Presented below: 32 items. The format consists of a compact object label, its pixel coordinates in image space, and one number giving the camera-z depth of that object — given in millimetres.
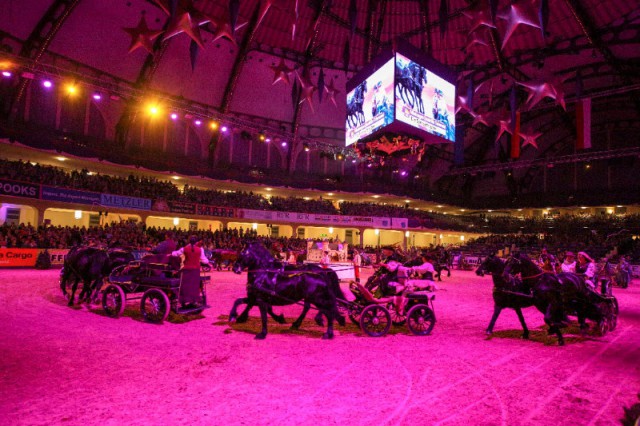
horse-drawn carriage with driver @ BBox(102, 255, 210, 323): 8172
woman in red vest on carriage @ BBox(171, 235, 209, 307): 8211
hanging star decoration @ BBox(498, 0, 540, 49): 11375
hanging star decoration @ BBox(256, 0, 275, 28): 12164
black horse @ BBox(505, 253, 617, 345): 7574
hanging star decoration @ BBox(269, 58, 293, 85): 19303
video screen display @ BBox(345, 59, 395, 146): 16031
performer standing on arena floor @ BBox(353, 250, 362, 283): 13859
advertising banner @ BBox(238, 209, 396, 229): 35719
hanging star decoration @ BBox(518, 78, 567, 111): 17406
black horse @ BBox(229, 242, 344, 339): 7449
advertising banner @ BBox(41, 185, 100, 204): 23581
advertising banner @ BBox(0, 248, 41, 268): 18541
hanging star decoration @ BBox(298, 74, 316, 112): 19203
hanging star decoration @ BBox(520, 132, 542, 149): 25125
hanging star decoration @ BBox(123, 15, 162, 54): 15594
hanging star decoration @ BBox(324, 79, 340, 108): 23053
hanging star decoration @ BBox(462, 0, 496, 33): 12219
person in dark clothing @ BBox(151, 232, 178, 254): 8897
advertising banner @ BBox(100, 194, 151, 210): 26219
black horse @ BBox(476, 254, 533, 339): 7793
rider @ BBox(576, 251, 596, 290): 9906
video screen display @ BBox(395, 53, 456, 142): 15977
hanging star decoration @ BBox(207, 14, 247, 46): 12962
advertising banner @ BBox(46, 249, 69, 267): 19994
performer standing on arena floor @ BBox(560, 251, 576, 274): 10402
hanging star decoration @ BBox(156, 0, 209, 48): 12805
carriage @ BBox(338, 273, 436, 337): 7848
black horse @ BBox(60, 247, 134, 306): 9242
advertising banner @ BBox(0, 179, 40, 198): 21359
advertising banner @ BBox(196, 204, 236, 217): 32188
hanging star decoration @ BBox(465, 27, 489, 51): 14602
